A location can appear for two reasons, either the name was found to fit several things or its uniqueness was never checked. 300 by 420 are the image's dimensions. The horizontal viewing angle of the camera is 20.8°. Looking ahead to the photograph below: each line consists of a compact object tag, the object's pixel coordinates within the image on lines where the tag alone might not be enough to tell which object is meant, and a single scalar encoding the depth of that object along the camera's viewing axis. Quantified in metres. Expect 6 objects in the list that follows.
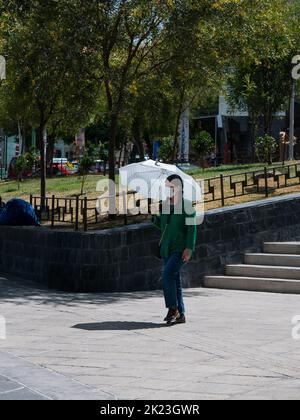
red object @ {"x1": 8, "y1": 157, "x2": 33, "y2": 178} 31.84
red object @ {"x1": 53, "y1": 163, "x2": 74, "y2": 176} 36.74
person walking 9.16
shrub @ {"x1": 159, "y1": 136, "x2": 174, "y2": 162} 30.20
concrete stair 12.60
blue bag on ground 14.17
